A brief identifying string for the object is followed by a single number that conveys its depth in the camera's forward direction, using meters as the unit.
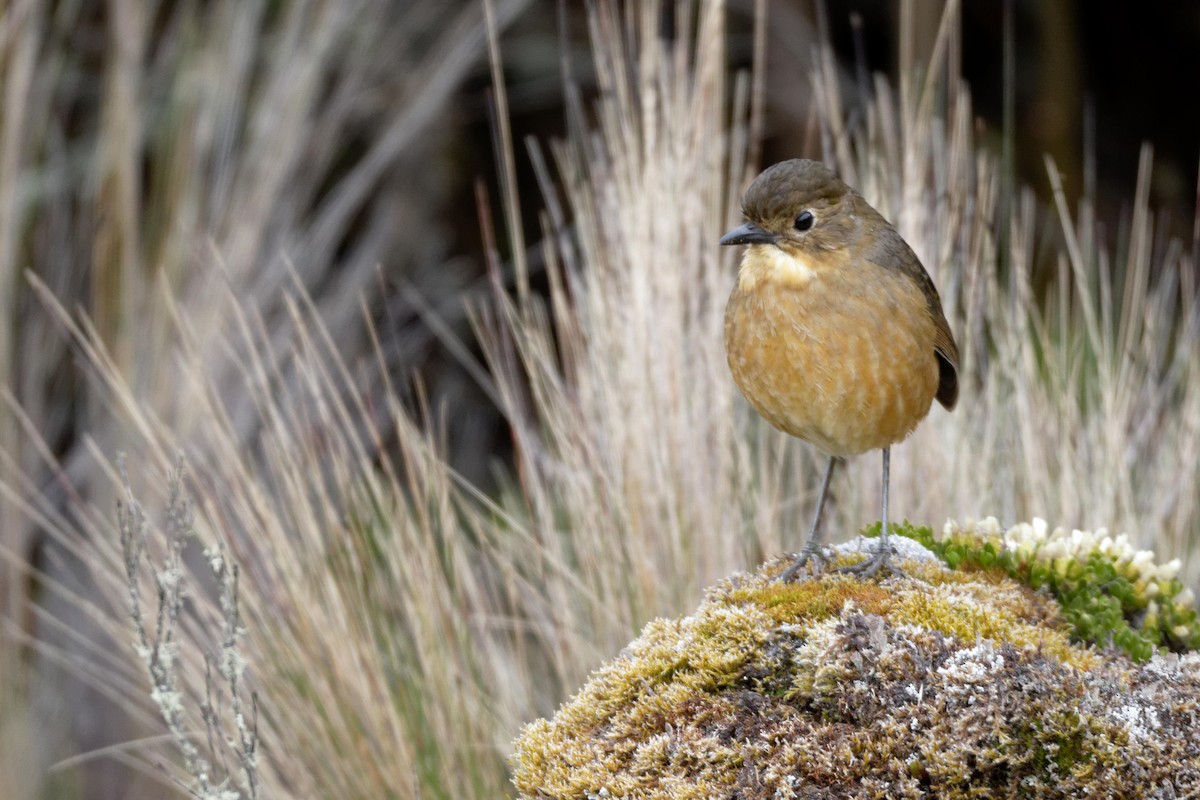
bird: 5.36
